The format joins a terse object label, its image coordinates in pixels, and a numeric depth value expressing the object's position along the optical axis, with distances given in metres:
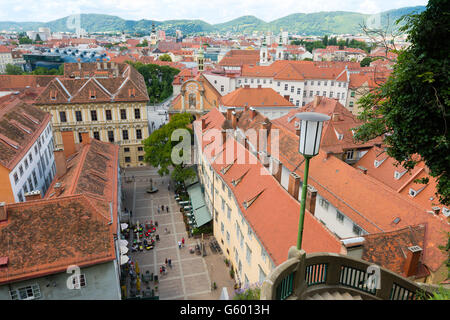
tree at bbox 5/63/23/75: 124.81
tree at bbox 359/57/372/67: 139.20
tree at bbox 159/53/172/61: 158.14
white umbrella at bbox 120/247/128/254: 26.26
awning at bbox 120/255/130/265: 25.48
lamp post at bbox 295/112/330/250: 8.53
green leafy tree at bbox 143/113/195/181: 43.53
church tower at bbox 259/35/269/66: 119.78
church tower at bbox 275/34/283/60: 158.25
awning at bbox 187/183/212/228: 35.59
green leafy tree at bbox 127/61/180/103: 105.00
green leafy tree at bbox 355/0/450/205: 11.84
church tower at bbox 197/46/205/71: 79.88
